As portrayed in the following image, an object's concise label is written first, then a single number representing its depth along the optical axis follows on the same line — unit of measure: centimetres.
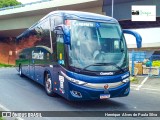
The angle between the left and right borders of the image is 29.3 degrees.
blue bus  953
